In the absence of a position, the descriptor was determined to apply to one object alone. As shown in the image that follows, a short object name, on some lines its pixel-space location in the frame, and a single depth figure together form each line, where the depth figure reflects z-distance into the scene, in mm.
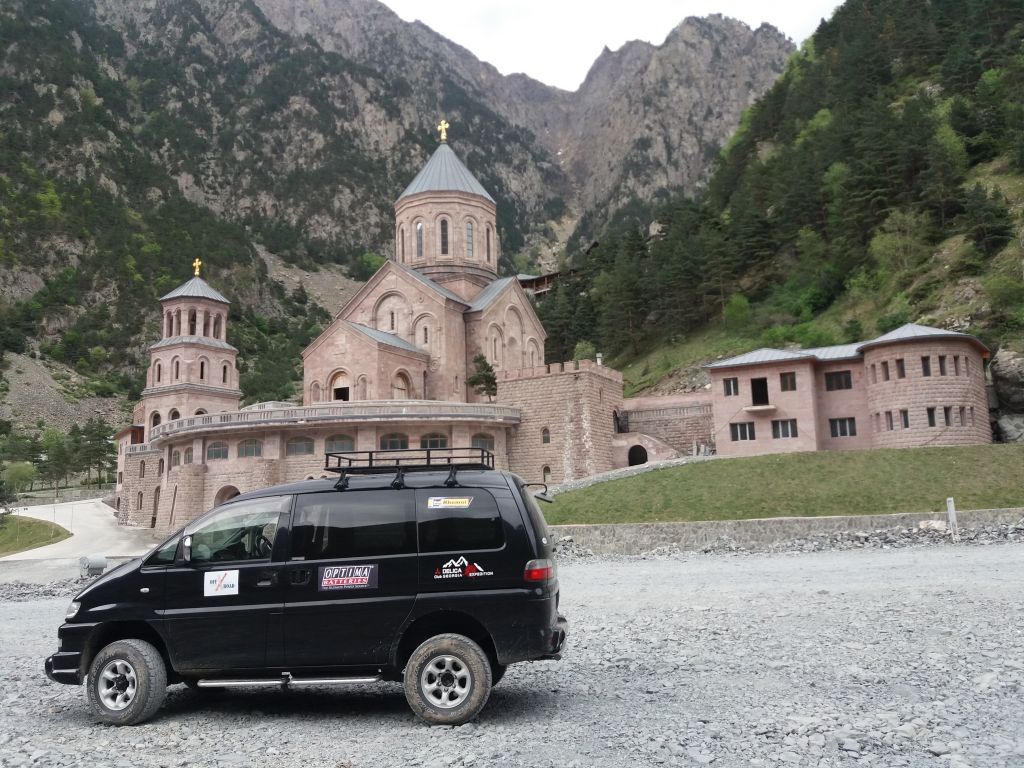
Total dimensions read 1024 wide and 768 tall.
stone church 41062
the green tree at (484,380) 46562
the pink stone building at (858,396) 34125
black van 8000
